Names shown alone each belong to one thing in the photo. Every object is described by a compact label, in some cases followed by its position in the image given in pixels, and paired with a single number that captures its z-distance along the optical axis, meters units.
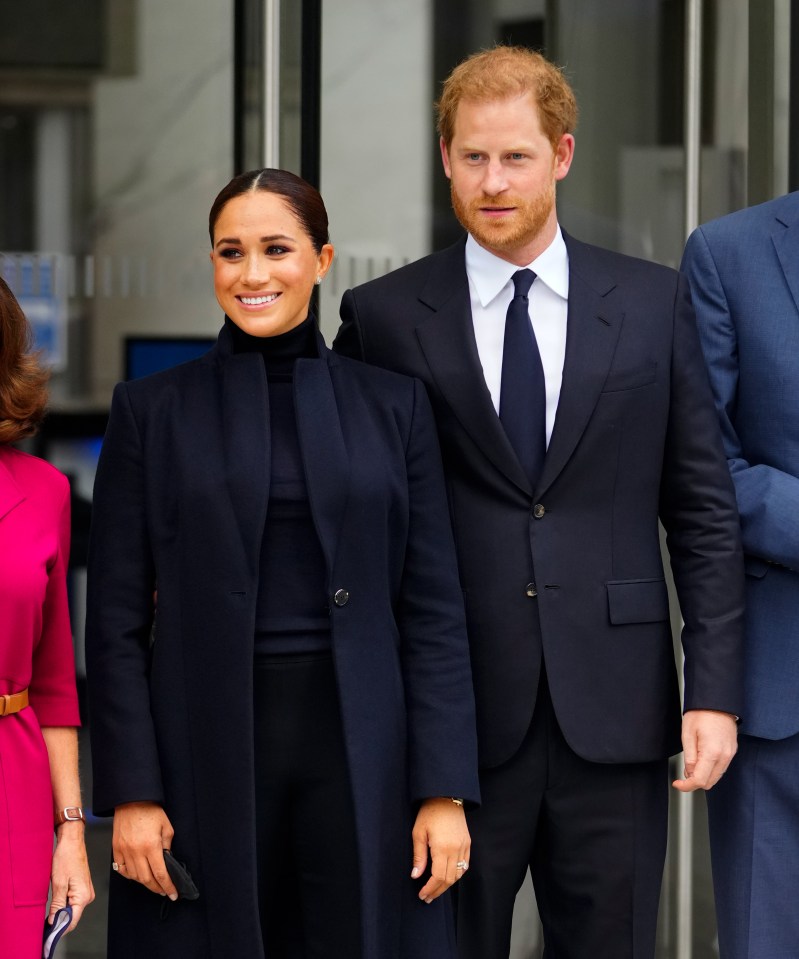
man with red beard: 5.44
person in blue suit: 5.66
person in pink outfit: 4.79
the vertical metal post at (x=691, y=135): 9.14
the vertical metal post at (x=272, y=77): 8.48
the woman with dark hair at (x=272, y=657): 4.96
